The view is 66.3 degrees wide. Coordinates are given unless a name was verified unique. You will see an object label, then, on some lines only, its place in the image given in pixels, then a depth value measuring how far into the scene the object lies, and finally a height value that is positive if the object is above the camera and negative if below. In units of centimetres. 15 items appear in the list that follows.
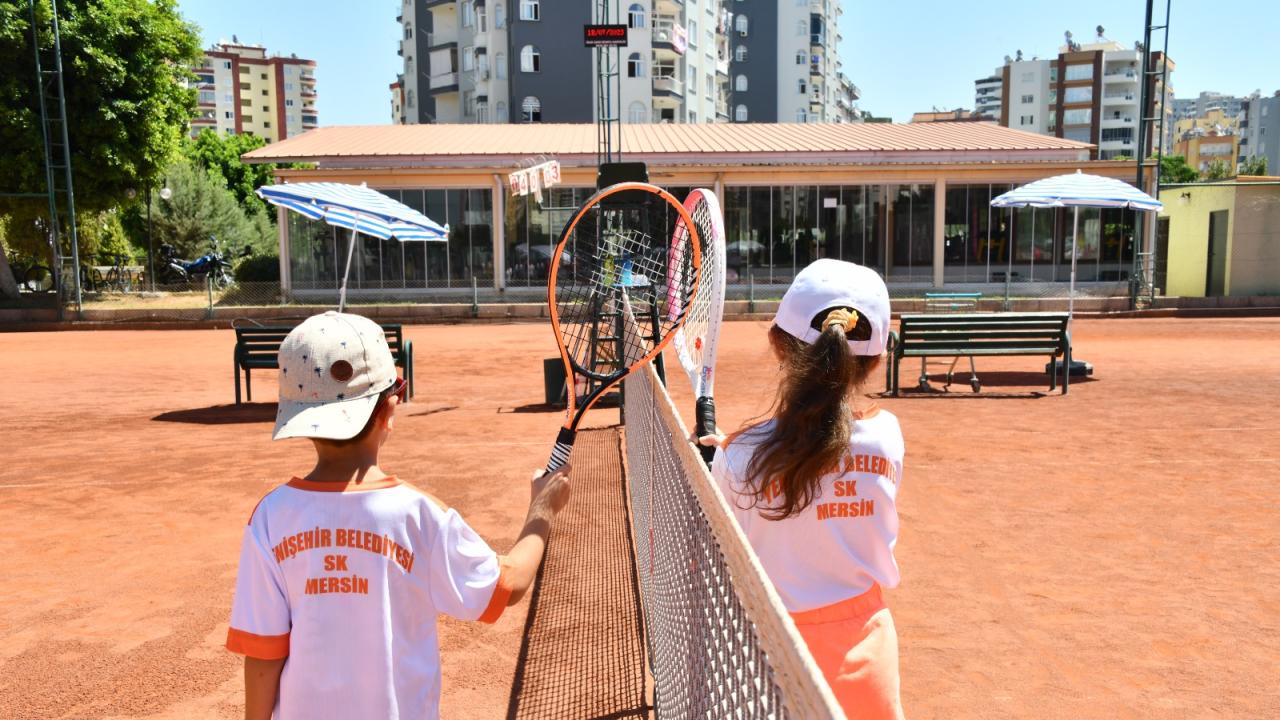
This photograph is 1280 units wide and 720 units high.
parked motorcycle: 3228 -69
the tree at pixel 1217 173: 8419 +611
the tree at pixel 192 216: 3791 +129
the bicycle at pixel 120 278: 3116 -94
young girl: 224 -56
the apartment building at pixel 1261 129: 13938 +1711
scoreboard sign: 1559 +335
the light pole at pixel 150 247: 2984 +7
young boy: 211 -69
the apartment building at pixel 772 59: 9000 +1708
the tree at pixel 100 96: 2620 +425
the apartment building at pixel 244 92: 13200 +2163
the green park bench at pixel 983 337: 1288 -123
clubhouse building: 3081 +101
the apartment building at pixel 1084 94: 11875 +1831
